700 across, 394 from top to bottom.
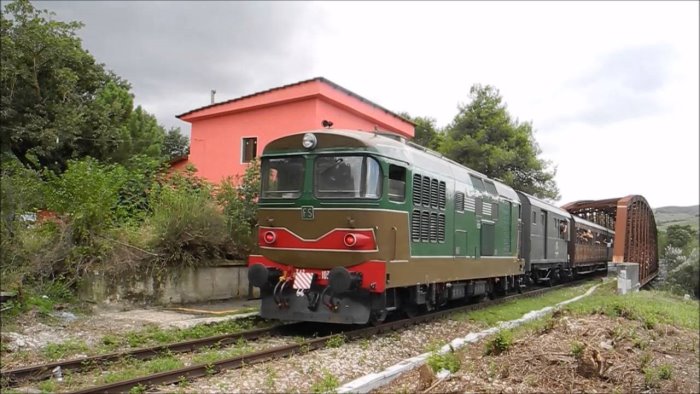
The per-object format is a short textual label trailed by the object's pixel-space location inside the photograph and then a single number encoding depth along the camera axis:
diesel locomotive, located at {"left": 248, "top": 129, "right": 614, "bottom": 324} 8.97
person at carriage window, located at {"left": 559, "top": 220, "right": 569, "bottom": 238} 22.26
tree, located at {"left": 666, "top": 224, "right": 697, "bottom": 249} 29.52
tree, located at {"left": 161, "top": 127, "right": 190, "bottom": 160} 45.80
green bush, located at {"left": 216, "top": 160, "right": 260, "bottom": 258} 14.35
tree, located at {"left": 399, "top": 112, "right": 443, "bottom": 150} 43.35
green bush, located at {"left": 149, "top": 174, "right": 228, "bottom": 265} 12.55
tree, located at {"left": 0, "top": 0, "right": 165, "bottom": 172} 18.92
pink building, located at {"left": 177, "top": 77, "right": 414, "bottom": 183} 19.16
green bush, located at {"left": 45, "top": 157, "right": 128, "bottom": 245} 11.03
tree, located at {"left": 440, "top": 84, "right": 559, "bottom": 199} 33.41
